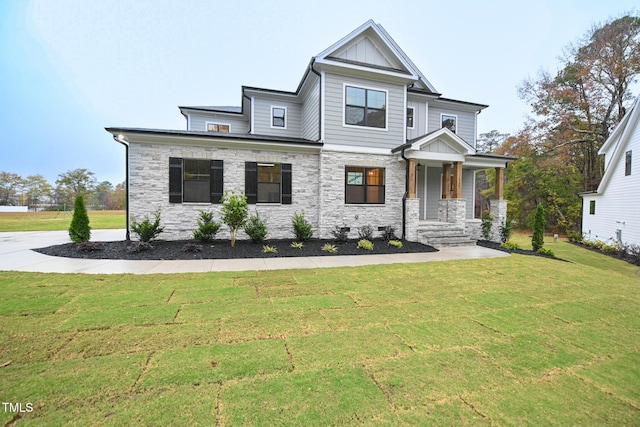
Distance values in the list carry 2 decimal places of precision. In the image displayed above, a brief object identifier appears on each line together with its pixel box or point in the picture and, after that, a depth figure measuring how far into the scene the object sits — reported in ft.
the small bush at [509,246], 34.06
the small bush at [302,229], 32.37
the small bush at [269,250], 27.31
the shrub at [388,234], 34.99
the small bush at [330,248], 28.44
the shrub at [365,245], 30.12
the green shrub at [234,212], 28.25
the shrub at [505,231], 38.61
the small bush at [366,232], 35.19
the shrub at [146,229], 28.19
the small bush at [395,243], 31.53
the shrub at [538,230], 33.19
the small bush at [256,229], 31.17
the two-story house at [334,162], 31.27
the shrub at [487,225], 39.55
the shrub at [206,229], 30.12
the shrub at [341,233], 33.04
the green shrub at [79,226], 28.12
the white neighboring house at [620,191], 40.98
